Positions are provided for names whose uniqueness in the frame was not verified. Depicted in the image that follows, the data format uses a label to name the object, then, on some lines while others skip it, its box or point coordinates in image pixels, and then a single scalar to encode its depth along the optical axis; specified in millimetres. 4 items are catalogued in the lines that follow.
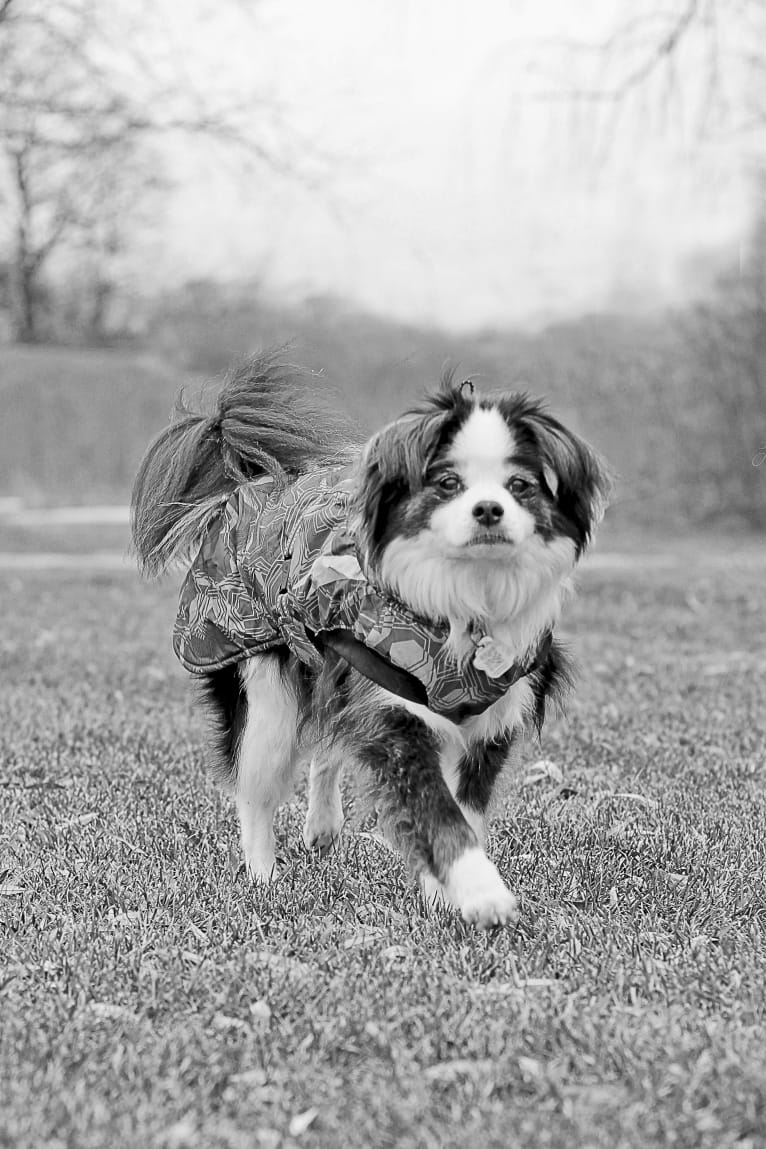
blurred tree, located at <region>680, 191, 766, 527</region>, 16781
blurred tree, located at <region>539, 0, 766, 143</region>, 8961
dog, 3303
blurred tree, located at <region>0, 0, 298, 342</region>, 10883
